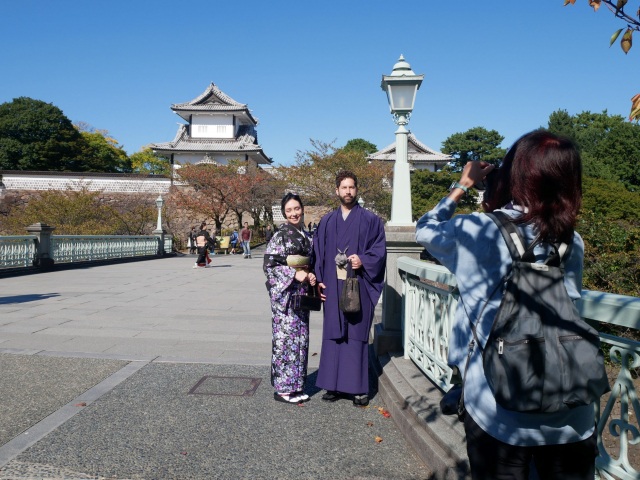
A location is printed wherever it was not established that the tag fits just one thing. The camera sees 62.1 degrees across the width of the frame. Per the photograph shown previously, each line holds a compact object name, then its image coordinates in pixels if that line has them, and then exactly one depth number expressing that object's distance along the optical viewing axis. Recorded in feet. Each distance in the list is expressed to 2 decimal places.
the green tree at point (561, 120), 168.96
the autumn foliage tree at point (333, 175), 111.75
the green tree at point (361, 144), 237.68
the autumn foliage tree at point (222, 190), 120.67
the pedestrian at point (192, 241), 103.75
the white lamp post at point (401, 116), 17.74
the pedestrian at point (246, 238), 86.23
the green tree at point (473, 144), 153.89
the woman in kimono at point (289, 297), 14.05
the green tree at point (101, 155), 166.30
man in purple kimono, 13.76
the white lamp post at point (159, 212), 90.94
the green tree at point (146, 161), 214.69
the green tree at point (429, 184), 127.54
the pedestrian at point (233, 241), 106.11
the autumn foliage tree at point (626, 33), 6.53
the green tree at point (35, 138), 155.33
